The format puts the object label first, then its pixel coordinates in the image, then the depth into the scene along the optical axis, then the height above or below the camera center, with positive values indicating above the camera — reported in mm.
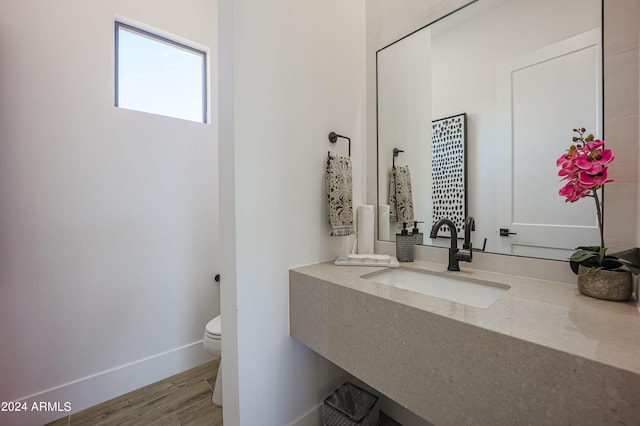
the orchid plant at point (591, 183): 791 +79
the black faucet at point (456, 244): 1176 -161
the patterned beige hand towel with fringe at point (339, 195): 1383 +79
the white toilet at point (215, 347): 1632 -864
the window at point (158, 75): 1864 +1077
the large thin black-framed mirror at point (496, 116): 997 +425
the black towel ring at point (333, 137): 1443 +410
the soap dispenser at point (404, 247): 1409 -207
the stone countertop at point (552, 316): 555 -297
